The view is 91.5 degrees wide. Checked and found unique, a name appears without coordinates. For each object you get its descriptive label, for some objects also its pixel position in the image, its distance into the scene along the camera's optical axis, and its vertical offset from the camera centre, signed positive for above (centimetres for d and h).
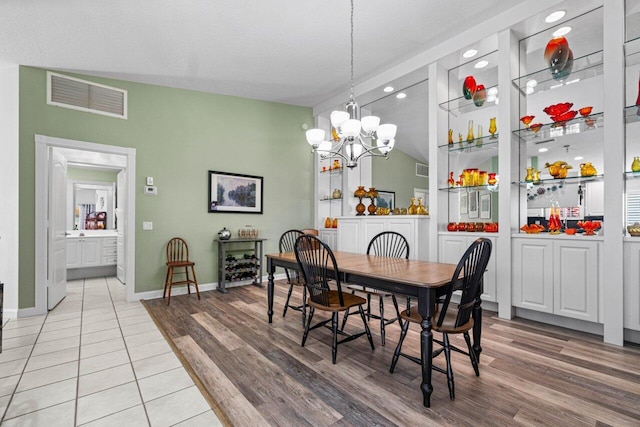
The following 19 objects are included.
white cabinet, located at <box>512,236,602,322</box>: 280 -58
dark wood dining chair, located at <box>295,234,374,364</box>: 239 -56
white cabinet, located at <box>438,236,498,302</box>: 343 -46
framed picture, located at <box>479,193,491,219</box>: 431 +12
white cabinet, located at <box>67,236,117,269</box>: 559 -71
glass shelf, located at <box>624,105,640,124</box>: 268 +88
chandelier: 275 +76
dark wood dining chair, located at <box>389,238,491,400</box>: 189 -53
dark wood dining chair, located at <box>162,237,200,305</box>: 435 -70
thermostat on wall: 444 +33
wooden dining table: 182 -44
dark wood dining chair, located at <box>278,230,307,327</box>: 332 -69
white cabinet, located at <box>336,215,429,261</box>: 401 -23
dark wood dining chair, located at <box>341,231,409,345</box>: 375 -42
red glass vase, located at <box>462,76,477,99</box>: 378 +156
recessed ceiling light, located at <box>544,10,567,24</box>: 295 +192
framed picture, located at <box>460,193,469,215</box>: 416 +15
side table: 479 -77
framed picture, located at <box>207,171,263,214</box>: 500 +35
